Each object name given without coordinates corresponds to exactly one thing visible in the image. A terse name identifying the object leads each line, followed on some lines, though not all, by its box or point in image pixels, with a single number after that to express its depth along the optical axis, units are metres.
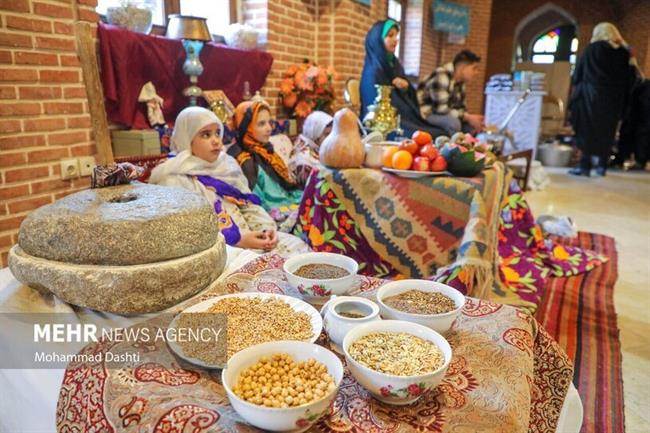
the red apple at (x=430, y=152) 2.01
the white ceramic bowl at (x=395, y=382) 0.65
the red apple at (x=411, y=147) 2.05
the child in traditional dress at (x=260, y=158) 2.73
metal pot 6.82
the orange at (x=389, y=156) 2.07
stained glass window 11.03
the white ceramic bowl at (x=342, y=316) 0.81
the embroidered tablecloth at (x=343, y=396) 0.65
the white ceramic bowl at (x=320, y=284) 0.96
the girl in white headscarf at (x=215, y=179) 2.01
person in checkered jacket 4.69
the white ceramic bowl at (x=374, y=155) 2.15
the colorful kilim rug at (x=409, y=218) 1.87
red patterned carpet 1.61
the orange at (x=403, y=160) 2.01
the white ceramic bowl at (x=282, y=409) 0.61
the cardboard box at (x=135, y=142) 2.46
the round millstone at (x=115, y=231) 0.96
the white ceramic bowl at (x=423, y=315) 0.83
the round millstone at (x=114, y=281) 0.95
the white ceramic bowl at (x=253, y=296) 0.77
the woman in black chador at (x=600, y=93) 5.65
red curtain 2.41
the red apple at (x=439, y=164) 2.00
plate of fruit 1.99
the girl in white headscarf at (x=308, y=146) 3.04
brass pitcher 2.65
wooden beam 2.14
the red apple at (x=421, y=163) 1.99
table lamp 2.71
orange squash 2.10
